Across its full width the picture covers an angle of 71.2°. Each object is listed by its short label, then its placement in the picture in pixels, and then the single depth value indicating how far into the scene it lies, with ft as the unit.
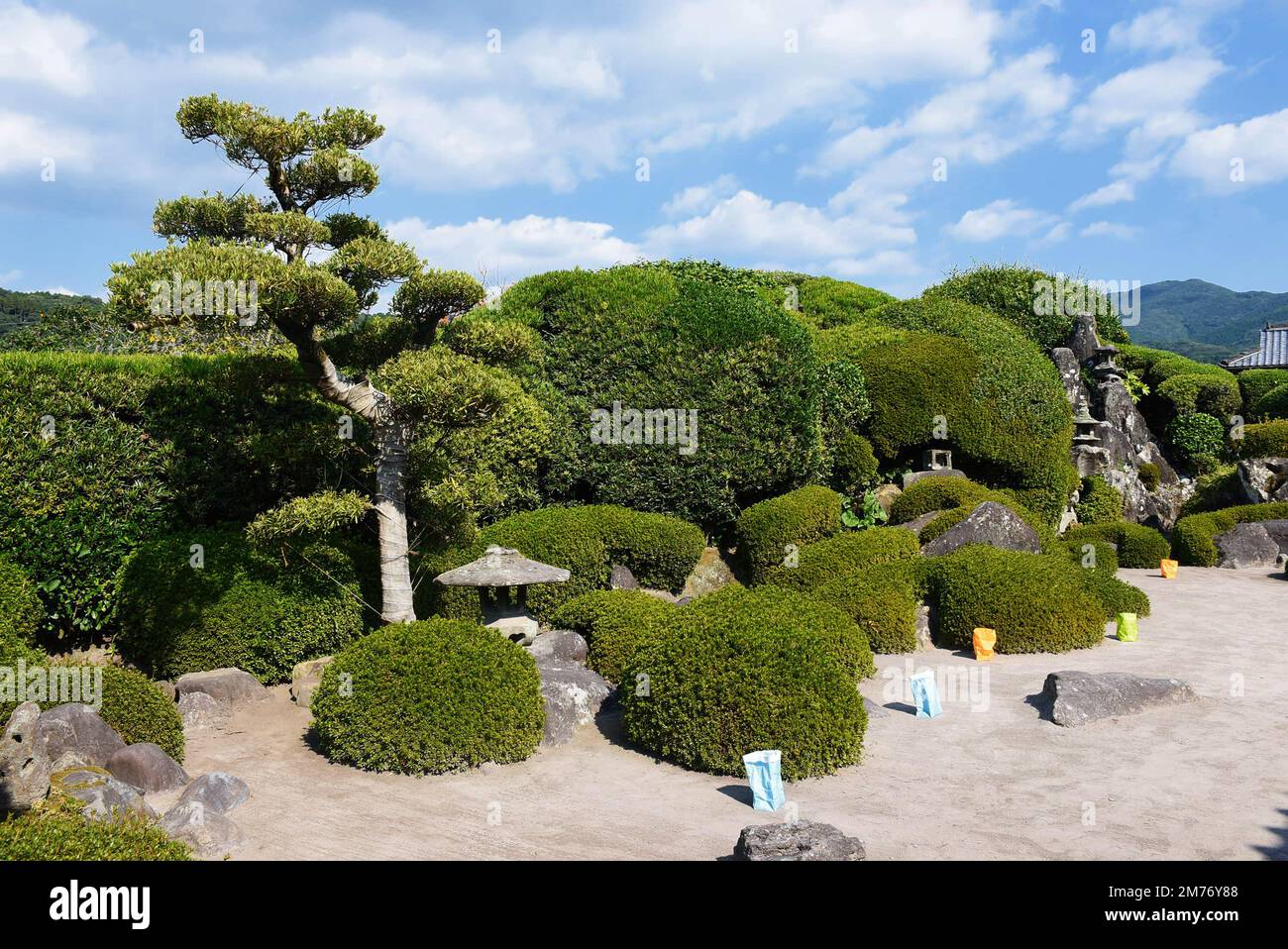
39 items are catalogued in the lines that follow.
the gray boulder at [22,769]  20.89
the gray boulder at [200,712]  28.35
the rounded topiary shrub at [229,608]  31.19
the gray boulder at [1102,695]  26.99
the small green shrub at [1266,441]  71.72
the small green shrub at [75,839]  15.66
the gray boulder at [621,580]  40.34
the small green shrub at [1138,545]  55.83
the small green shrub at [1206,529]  56.65
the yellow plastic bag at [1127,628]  36.58
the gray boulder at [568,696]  26.91
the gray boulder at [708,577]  45.16
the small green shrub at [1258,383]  94.84
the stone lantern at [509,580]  31.35
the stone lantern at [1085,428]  68.13
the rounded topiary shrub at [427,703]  23.98
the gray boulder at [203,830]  18.72
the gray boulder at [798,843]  16.98
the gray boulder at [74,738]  22.04
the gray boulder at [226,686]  29.58
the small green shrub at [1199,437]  82.17
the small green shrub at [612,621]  31.91
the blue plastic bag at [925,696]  28.19
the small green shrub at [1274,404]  88.17
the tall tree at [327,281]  25.98
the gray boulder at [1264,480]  65.31
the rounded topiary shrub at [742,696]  23.38
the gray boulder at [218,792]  20.89
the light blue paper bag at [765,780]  21.20
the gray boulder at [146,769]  22.36
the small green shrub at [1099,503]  64.75
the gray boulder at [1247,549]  55.98
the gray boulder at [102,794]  18.97
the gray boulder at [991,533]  44.27
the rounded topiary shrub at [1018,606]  35.86
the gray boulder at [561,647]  31.65
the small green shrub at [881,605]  36.17
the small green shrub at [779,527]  43.57
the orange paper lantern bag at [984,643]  34.91
